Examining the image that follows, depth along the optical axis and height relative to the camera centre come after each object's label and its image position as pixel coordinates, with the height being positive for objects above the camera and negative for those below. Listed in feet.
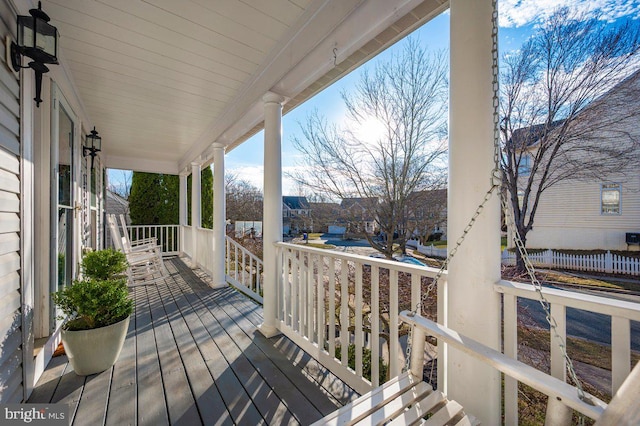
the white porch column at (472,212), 3.50 -0.01
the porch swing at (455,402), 1.89 -1.55
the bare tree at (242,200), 36.96 +1.74
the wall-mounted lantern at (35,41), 5.10 +3.28
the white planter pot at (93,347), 6.22 -3.17
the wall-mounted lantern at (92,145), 12.29 +3.15
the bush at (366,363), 7.62 -4.46
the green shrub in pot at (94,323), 6.28 -2.69
